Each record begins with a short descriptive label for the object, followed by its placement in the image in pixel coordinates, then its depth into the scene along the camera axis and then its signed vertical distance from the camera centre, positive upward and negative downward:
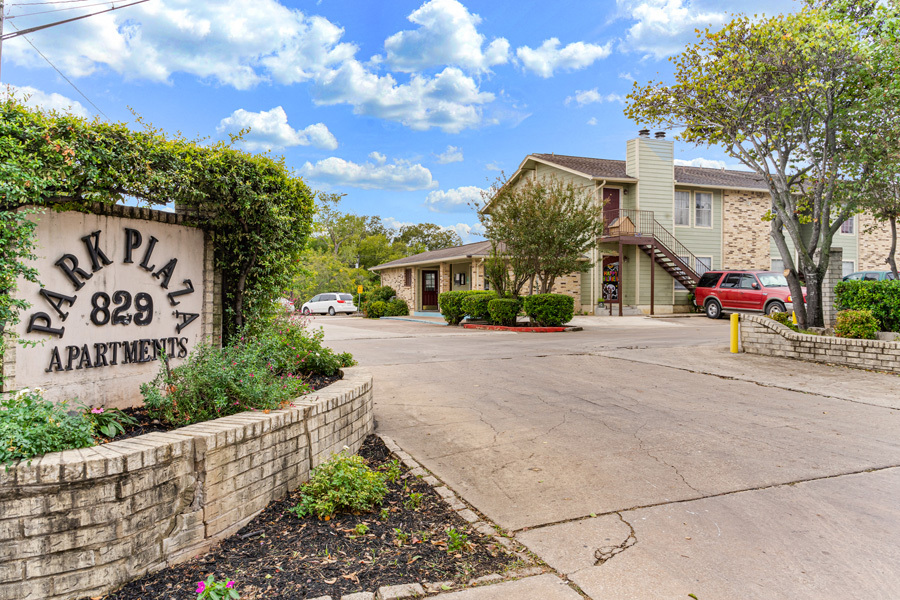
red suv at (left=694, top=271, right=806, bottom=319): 20.25 -0.04
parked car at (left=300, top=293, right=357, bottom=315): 34.22 -0.52
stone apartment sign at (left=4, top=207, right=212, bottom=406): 4.14 -0.05
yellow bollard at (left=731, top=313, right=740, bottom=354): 11.73 -0.85
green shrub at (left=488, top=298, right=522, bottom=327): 19.45 -0.56
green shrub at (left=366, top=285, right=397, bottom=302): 33.34 +0.11
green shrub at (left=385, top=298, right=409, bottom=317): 30.89 -0.72
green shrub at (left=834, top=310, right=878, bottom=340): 10.01 -0.62
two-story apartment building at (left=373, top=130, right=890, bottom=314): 25.25 +2.77
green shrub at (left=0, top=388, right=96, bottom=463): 2.74 -0.66
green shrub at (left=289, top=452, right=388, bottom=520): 3.62 -1.27
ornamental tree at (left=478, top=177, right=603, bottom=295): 18.75 +2.14
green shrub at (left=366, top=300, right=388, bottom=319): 30.36 -0.74
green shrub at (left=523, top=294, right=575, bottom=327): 18.72 -0.53
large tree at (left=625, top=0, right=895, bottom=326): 10.09 +3.68
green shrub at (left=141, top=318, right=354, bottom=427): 3.94 -0.65
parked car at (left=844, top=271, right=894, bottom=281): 18.24 +0.52
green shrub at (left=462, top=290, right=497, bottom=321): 21.02 -0.37
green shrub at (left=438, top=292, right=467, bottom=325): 22.10 -0.50
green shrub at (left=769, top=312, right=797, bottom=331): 12.64 -0.64
